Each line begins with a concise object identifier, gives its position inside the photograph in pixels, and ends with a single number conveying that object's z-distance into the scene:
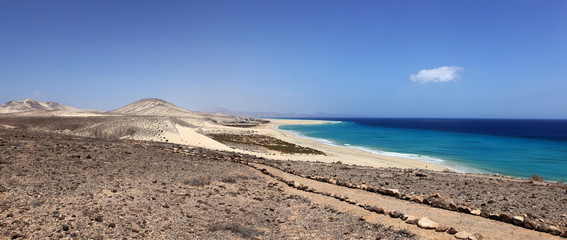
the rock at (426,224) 7.92
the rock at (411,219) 8.30
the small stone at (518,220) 8.47
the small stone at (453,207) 9.70
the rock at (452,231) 7.56
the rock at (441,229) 7.74
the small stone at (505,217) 8.70
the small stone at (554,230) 7.87
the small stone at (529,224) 8.22
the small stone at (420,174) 16.13
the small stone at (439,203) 9.95
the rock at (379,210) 9.13
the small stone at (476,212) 9.32
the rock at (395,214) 8.76
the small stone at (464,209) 9.51
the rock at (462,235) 7.33
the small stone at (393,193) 11.26
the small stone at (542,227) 8.07
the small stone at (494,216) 8.91
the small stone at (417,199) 10.52
